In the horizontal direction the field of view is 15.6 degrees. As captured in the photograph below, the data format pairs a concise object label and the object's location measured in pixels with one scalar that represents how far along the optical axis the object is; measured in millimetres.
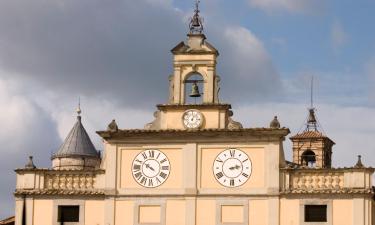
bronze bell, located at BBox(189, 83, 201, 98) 62250
